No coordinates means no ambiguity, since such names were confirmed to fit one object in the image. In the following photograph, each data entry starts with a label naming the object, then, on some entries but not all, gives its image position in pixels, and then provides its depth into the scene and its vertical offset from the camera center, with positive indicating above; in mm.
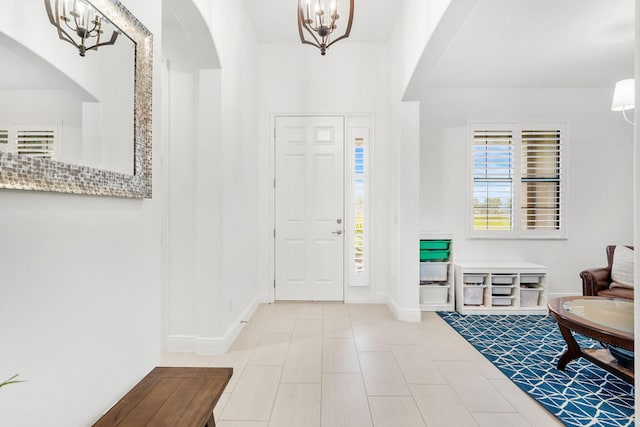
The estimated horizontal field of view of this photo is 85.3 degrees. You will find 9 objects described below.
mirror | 810 +304
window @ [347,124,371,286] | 4336 +64
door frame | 4328 +226
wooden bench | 1081 -666
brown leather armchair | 3590 -768
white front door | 4363 +0
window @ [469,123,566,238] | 4559 +421
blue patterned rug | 2016 -1172
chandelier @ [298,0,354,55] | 2158 +1257
